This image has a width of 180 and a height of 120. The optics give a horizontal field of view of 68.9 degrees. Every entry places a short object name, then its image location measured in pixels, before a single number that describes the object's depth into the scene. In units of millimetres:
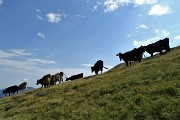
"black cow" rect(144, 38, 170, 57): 21328
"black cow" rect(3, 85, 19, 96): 29520
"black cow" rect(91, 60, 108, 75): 23786
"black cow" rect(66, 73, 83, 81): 27331
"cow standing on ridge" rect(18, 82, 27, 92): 29746
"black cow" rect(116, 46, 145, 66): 20212
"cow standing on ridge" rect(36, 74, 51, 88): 23291
